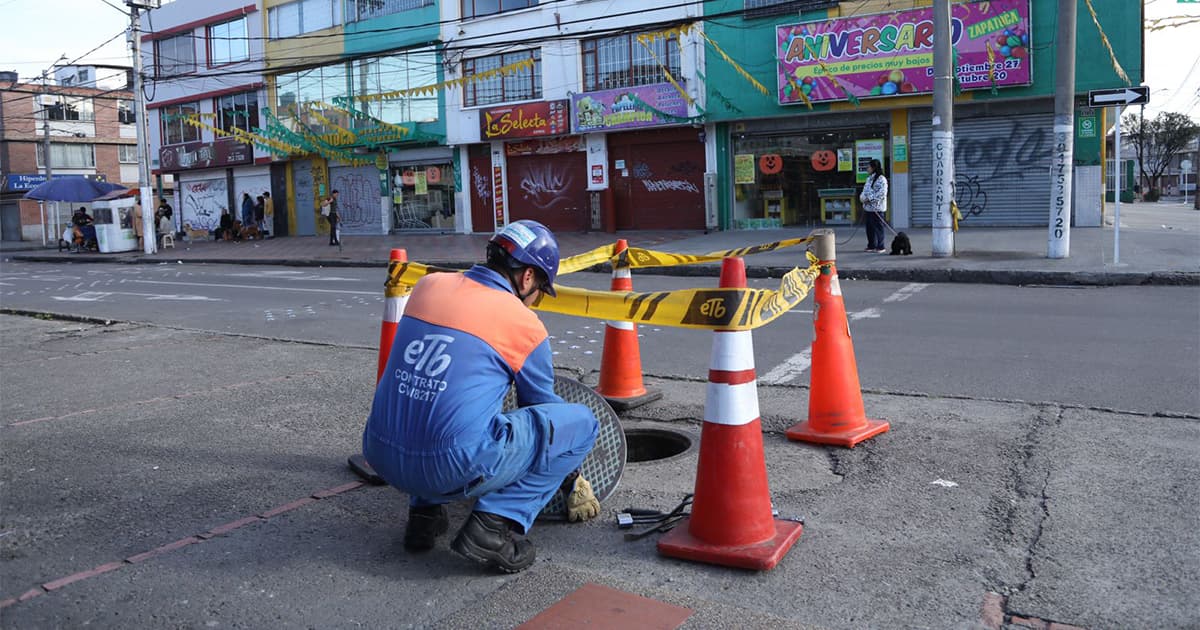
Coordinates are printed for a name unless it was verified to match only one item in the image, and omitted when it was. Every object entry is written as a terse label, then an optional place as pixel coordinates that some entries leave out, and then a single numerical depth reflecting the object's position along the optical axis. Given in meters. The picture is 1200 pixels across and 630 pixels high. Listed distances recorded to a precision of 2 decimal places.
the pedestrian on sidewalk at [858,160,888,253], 16.72
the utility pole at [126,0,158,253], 29.67
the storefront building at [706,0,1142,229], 20.45
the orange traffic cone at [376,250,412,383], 4.99
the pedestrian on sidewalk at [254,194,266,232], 36.66
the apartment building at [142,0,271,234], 36.56
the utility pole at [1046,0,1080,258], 14.57
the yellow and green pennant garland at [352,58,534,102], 28.36
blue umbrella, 32.19
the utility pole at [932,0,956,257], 15.41
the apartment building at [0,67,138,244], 56.66
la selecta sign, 27.64
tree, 68.31
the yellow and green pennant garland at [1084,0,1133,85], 19.59
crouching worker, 3.32
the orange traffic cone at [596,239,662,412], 5.98
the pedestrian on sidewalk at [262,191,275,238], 36.66
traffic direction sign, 13.70
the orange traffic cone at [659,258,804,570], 3.51
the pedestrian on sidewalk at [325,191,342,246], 27.50
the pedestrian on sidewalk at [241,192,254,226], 36.25
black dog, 16.56
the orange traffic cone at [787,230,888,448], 5.08
